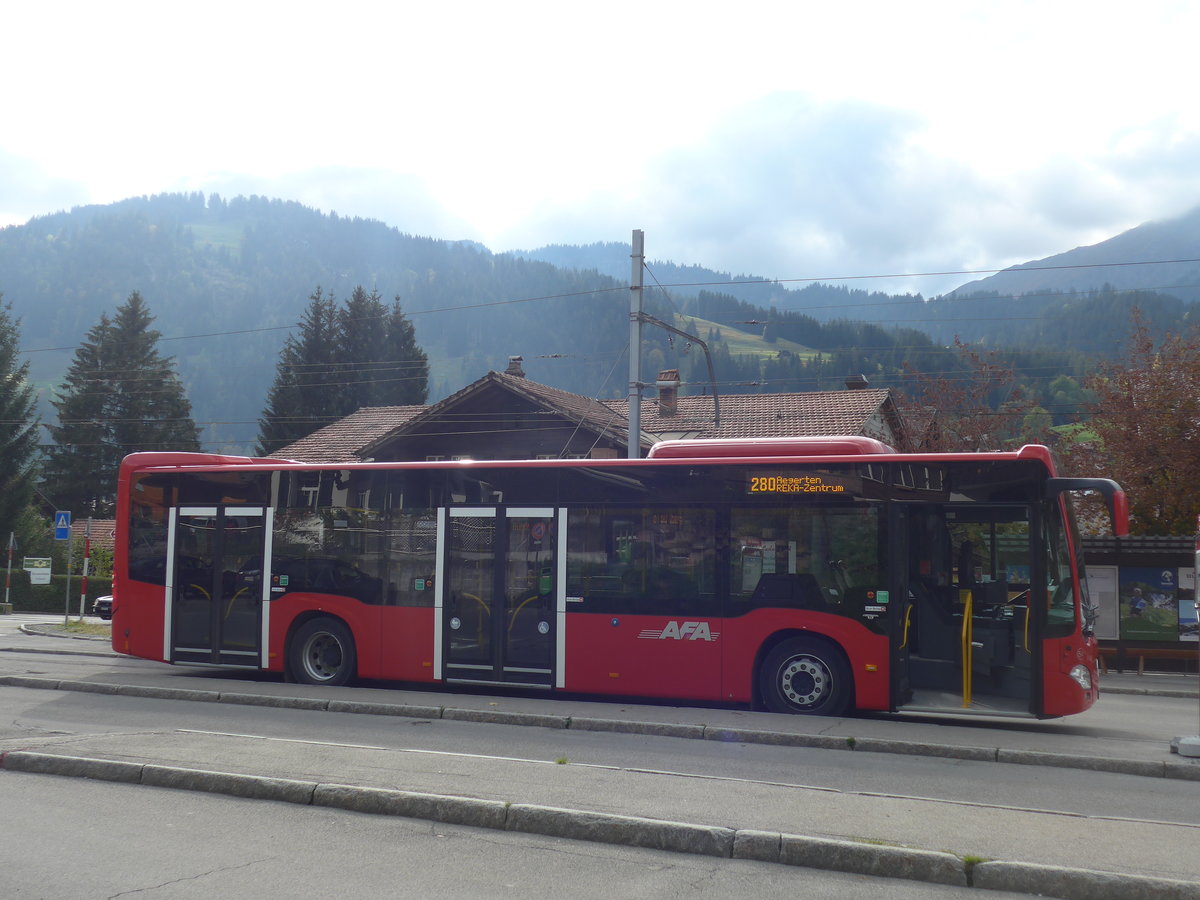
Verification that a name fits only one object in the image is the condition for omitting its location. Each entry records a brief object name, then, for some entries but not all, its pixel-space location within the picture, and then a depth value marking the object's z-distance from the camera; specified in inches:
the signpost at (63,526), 1176.8
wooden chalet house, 1412.4
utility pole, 820.9
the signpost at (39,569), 1488.6
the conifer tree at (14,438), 2239.2
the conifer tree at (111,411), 2635.3
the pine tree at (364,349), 2876.5
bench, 789.9
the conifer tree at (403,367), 2920.8
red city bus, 459.5
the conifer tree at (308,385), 2701.8
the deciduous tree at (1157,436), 927.7
